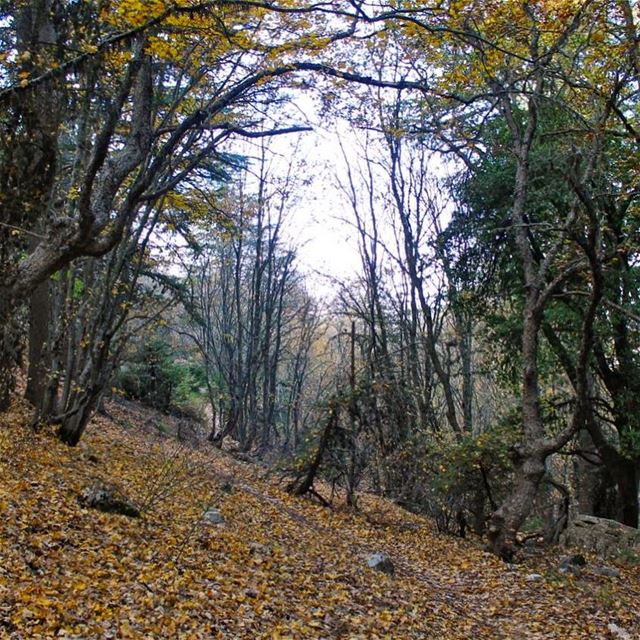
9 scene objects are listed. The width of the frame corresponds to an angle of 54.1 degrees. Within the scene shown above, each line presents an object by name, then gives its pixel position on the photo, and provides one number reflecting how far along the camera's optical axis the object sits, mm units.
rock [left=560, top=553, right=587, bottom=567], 8781
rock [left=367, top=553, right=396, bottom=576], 7496
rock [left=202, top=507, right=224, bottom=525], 7407
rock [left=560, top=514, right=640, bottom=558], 10164
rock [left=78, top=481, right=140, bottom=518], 6227
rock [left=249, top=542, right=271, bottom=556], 6771
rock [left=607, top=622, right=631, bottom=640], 6250
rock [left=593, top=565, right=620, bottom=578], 8763
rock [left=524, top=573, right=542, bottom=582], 7959
